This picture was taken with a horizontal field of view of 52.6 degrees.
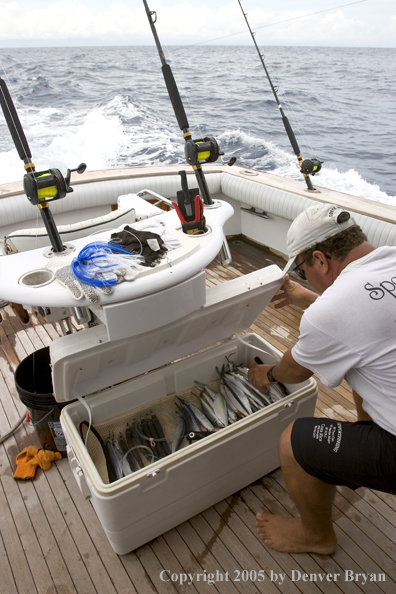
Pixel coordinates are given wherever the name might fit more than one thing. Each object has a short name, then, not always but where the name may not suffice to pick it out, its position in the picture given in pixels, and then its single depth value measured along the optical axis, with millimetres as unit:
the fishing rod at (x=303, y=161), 3219
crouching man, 1116
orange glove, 1851
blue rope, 1277
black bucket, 1771
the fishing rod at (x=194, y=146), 1934
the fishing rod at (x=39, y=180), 1401
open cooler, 1369
